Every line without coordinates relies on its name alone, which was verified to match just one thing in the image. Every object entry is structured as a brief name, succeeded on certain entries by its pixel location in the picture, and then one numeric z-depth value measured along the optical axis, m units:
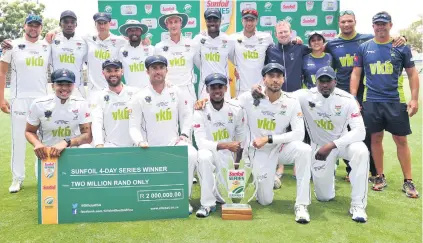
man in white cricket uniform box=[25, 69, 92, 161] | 4.02
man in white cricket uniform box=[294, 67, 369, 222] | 3.79
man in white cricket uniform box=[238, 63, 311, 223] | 3.98
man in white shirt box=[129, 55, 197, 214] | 4.14
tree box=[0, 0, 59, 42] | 35.38
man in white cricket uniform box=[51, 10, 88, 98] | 5.17
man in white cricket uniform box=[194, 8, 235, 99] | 5.45
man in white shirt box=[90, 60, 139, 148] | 4.27
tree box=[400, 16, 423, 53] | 57.84
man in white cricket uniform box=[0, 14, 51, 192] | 4.92
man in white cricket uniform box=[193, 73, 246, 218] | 3.81
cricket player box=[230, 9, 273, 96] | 5.38
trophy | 3.69
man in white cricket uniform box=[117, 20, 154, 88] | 5.30
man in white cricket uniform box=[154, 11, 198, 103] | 5.42
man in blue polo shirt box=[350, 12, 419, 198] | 4.67
